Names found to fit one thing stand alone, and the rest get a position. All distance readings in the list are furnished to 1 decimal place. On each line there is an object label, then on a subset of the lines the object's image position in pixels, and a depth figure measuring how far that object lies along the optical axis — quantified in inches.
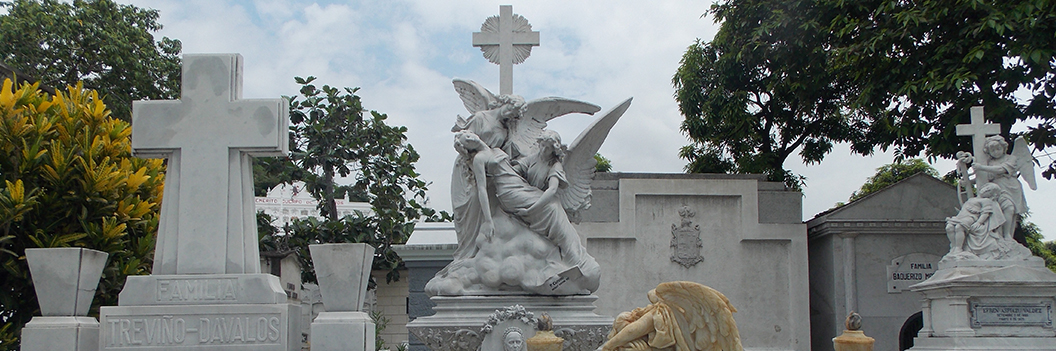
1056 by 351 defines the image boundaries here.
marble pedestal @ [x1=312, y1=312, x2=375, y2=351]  181.3
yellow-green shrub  294.4
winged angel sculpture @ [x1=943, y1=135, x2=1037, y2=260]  414.3
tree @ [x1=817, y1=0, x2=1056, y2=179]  425.7
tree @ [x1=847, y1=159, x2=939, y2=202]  967.6
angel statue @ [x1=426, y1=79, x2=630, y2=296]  277.0
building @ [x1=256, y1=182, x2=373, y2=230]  1306.6
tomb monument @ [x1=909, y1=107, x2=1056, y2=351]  397.4
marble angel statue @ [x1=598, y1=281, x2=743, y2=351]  206.1
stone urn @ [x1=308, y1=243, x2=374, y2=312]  183.3
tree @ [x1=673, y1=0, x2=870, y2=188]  557.0
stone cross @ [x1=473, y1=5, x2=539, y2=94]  332.8
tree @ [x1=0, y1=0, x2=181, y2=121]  629.9
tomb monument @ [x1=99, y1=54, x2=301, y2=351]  182.9
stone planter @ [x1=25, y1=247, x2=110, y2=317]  181.8
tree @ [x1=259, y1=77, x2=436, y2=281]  531.8
